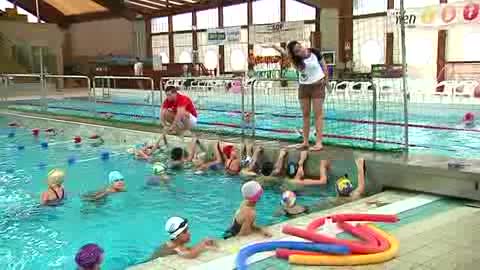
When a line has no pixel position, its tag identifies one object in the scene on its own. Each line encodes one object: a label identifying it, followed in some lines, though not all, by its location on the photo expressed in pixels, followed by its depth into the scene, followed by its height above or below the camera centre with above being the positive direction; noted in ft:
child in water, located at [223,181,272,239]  14.61 -3.49
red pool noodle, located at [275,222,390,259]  12.19 -3.63
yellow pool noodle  11.76 -3.73
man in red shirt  29.58 -1.14
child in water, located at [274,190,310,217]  18.53 -4.12
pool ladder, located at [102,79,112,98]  65.37 -0.03
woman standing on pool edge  22.70 +0.55
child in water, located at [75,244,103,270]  11.50 -3.54
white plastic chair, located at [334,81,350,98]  43.39 -0.20
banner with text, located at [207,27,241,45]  65.26 +6.88
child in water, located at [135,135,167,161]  30.66 -3.44
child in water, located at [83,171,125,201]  22.17 -4.04
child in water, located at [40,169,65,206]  21.22 -3.89
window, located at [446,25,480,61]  61.00 +5.15
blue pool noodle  11.99 -3.61
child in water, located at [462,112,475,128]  36.94 -2.33
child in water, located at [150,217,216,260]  12.92 -3.69
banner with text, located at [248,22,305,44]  53.47 +5.93
